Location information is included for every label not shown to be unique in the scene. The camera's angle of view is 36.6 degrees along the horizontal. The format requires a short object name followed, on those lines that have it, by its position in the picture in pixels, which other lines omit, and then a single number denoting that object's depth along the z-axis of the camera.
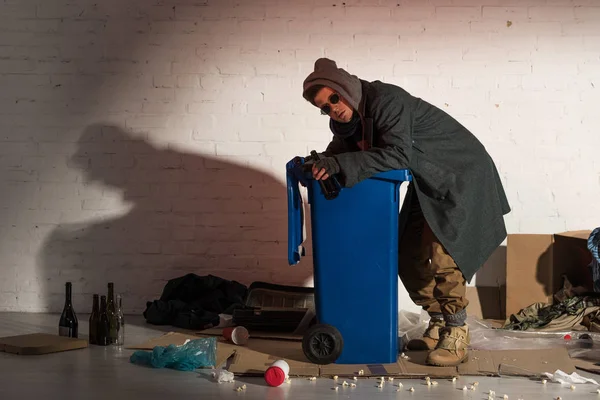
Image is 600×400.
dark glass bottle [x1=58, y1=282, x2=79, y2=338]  4.69
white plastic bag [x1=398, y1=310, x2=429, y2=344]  4.62
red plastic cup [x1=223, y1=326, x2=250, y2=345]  4.54
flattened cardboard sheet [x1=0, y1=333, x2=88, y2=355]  4.35
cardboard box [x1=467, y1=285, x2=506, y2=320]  5.54
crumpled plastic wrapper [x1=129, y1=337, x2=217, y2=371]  3.97
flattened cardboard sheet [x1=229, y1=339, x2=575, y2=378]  3.84
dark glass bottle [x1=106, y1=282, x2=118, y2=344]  4.60
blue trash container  4.02
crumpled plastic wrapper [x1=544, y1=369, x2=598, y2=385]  3.69
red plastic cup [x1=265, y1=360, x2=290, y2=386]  3.62
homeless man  3.93
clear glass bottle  4.59
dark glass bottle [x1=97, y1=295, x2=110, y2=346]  4.59
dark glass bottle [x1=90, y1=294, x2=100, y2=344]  4.60
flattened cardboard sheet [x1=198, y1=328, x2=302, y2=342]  4.70
